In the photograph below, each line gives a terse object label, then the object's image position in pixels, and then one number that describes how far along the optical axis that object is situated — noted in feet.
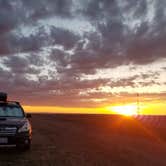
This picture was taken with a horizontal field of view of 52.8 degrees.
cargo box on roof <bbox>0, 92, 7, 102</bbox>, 23.64
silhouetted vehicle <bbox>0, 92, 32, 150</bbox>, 19.43
